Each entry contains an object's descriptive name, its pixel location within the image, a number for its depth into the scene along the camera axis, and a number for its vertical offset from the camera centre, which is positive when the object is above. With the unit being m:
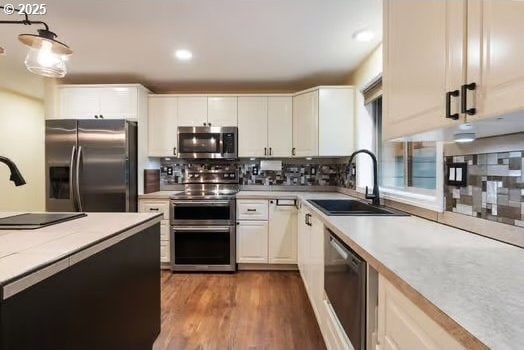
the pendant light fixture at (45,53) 1.61 +0.67
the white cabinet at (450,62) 0.78 +0.35
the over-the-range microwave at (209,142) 3.67 +0.34
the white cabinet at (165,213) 3.45 -0.50
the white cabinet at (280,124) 3.70 +0.56
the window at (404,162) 2.03 +0.06
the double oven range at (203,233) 3.37 -0.70
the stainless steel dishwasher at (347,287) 1.14 -0.52
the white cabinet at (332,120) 3.33 +0.55
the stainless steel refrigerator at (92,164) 3.24 +0.06
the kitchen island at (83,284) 0.88 -0.43
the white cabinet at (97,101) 3.51 +0.79
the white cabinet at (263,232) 3.43 -0.70
